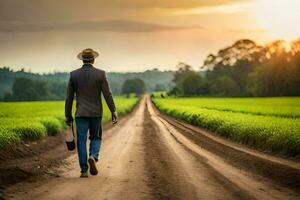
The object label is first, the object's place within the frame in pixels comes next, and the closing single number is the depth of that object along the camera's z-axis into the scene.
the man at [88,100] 10.66
